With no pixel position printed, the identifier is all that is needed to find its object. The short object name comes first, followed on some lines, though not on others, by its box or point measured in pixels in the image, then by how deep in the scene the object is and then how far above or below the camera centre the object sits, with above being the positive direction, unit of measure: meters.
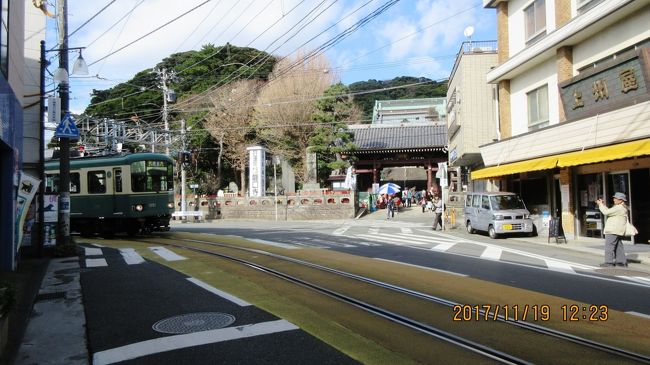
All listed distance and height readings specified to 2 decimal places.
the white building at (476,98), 25.38 +4.78
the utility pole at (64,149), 13.07 +1.41
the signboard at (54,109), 13.29 +2.48
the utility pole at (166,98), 33.19 +6.86
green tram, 18.72 +0.32
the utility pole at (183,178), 33.59 +1.34
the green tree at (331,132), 35.78 +4.61
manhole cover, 5.60 -1.49
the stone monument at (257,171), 34.40 +1.79
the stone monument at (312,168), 36.72 +2.01
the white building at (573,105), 14.04 +2.86
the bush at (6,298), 4.92 -1.00
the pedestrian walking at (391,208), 32.66 -1.01
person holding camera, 10.59 -0.96
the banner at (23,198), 10.02 +0.07
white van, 18.50 -0.93
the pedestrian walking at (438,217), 22.95 -1.18
